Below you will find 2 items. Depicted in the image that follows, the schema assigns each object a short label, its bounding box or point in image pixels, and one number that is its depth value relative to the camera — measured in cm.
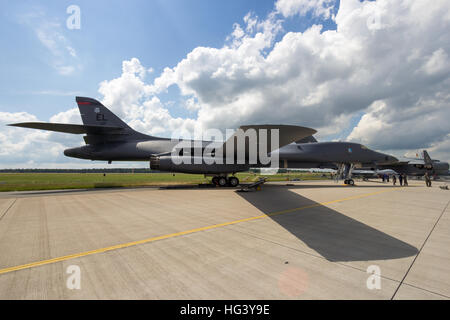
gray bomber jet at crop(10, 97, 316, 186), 1334
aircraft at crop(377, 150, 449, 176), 2991
